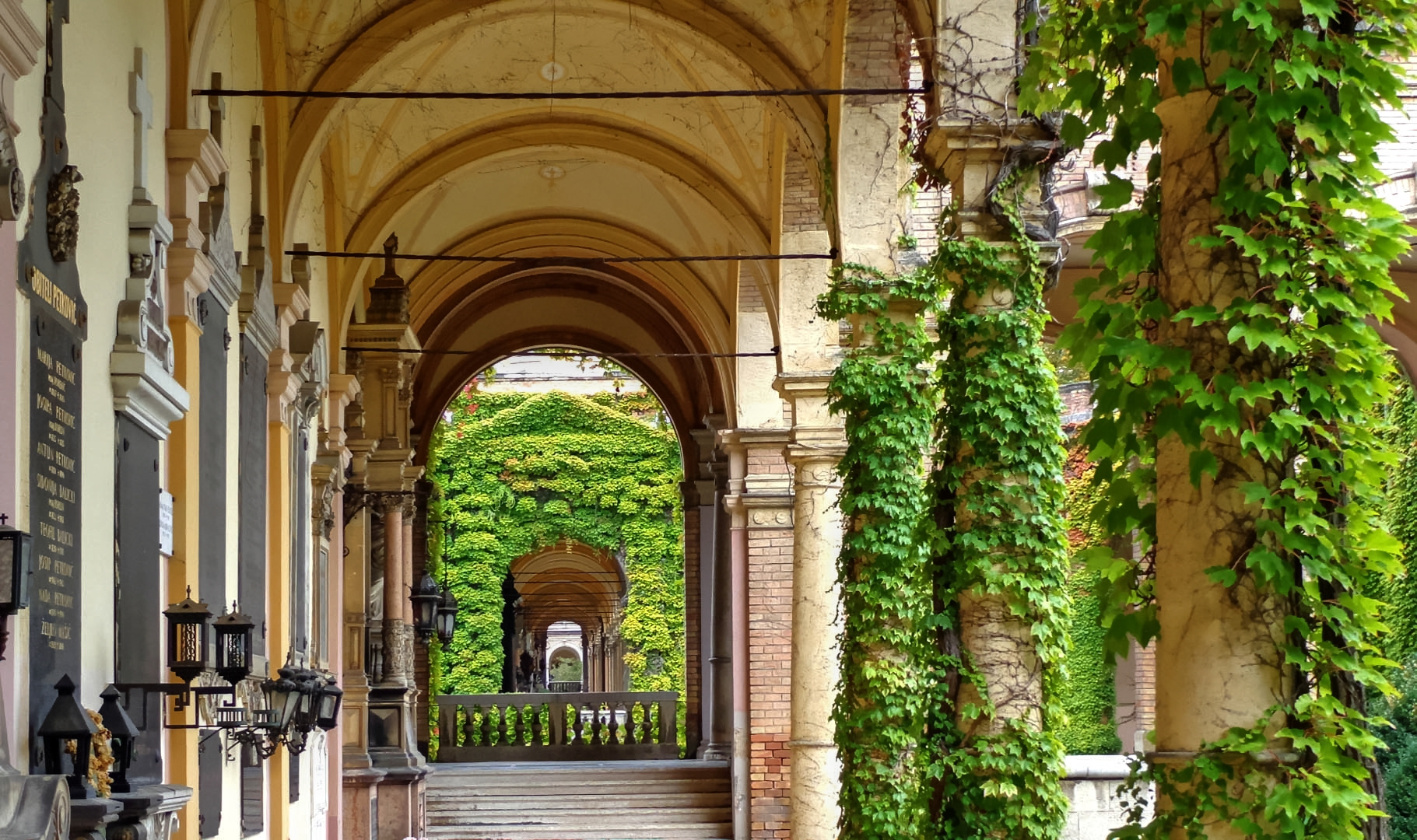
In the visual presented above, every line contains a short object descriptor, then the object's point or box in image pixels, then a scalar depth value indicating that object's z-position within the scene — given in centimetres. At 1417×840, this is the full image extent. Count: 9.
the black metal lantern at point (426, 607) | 2194
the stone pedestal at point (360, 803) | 1764
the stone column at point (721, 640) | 2394
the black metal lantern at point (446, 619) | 2333
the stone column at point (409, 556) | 2116
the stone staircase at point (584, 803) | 2038
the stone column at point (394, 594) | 2022
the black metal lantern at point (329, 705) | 1184
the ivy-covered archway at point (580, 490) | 3344
